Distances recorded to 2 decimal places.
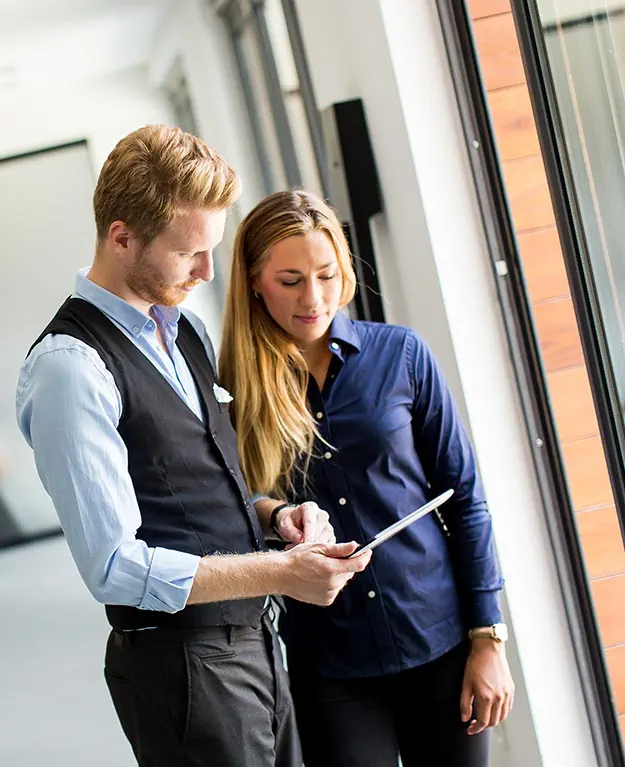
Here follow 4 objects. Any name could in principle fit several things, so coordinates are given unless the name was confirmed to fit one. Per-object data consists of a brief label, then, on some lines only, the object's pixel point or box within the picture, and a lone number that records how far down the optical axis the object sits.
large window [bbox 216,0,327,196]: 3.80
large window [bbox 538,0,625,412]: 2.56
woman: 2.48
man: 2.14
